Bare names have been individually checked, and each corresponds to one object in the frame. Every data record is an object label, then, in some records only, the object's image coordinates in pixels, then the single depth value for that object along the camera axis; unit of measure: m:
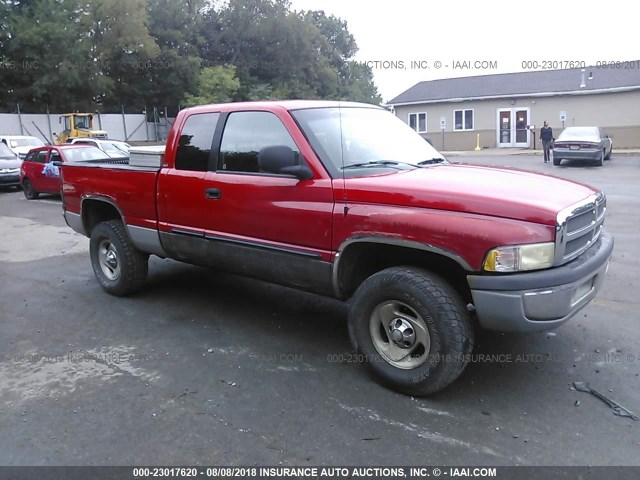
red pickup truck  3.35
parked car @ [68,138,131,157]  17.57
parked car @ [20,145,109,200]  14.97
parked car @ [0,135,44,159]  22.00
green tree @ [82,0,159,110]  42.00
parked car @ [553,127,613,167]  20.58
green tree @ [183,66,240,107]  40.91
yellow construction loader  30.23
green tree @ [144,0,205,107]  44.19
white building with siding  30.50
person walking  23.36
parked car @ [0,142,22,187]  17.19
